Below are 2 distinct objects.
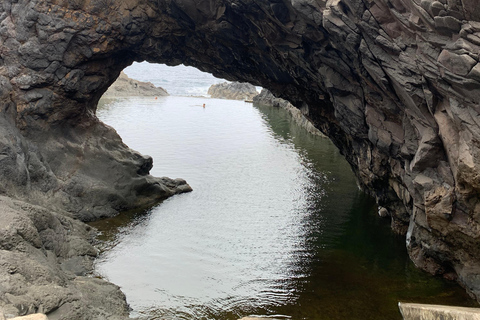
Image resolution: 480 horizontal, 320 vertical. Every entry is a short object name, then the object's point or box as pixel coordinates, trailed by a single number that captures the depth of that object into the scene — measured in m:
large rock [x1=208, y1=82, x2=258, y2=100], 123.14
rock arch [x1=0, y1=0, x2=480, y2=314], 14.41
